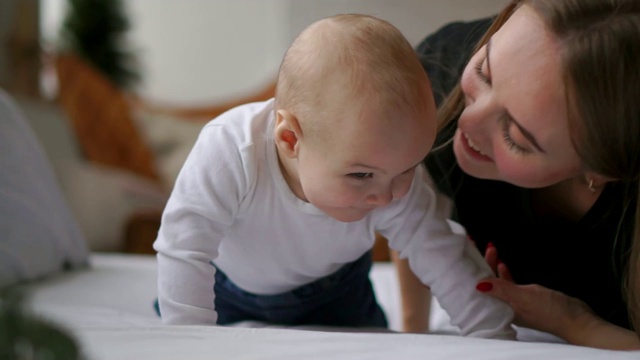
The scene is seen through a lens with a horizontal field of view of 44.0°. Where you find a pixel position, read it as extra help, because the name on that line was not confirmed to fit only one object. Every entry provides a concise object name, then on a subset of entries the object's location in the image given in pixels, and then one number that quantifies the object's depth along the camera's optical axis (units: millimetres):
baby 838
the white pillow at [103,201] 2242
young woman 893
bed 726
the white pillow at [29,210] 1334
